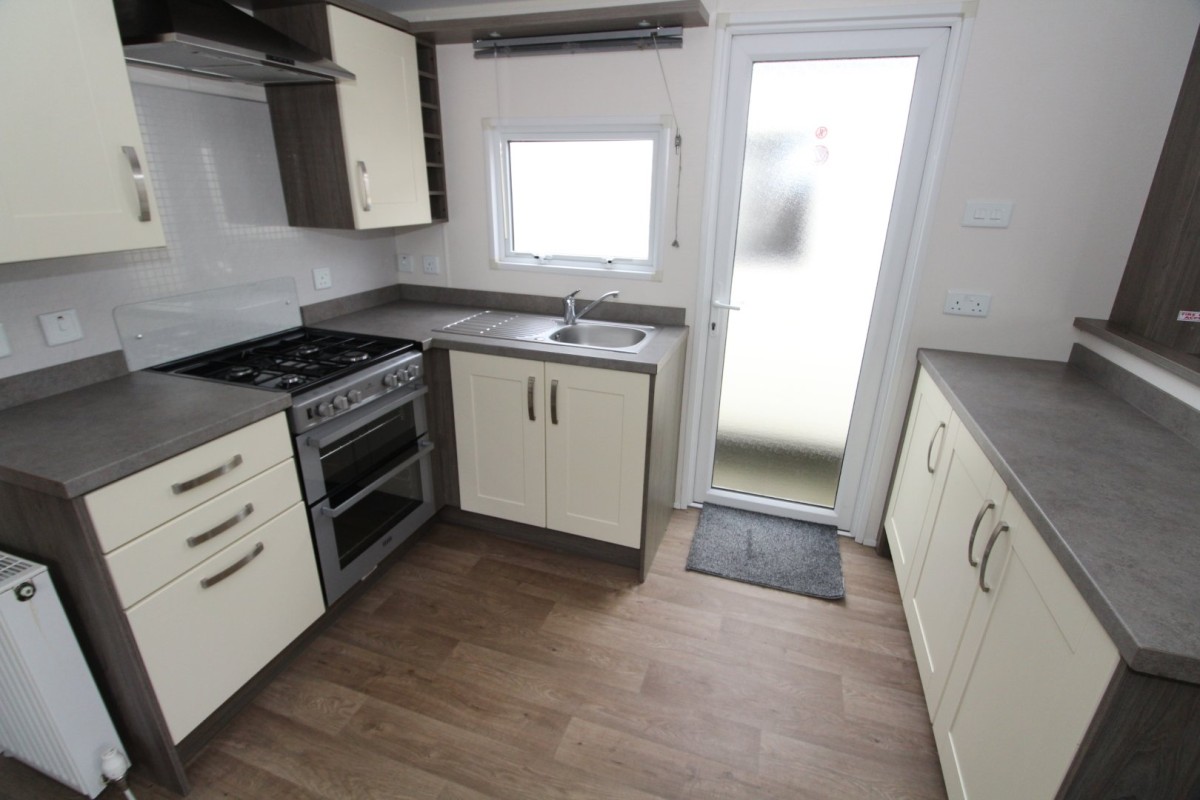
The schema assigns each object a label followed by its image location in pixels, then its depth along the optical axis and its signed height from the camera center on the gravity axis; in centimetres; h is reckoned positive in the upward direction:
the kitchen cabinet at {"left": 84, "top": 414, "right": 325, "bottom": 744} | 132 -93
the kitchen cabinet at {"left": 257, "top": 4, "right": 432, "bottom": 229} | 201 +29
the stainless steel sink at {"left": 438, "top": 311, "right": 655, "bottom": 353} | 239 -51
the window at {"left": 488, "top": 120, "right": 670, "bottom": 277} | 247 +6
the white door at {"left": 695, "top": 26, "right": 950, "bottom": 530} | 210 -14
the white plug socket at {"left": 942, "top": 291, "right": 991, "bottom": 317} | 214 -31
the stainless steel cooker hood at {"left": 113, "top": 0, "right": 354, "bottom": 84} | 139 +40
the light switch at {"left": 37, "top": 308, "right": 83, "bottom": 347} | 160 -36
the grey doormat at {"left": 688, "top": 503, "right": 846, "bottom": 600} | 236 -146
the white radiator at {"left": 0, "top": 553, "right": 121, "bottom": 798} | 125 -112
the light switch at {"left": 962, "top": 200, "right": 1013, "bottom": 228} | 203 +2
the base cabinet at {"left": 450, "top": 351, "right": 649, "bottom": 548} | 215 -92
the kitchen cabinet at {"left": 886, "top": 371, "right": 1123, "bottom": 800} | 94 -86
